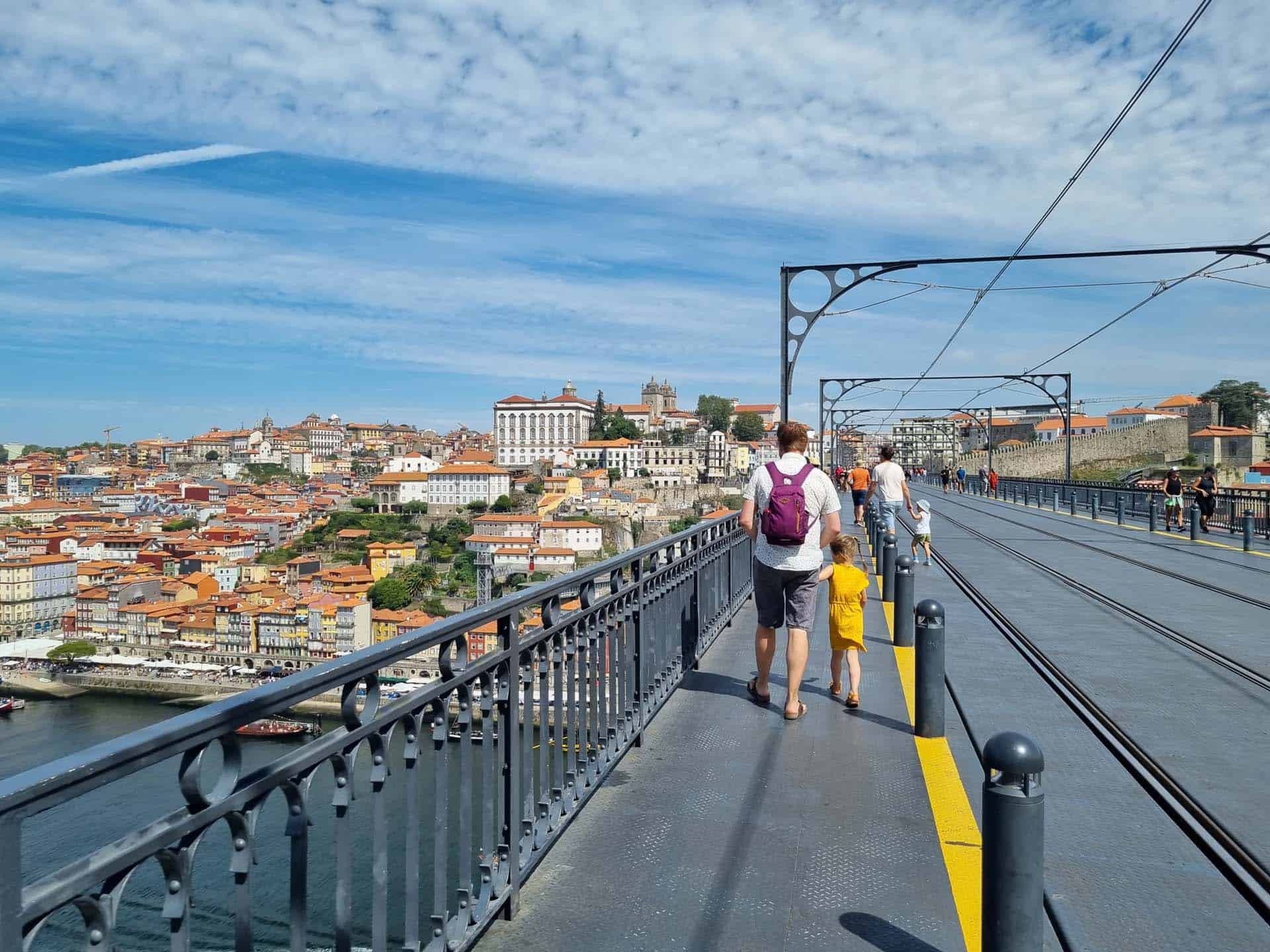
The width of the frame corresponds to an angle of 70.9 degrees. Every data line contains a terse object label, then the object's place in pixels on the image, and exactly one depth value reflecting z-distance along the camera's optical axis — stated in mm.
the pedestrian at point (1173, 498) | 22109
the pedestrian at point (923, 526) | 14344
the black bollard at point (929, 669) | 4918
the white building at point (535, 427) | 176500
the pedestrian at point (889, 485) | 13844
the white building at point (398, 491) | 147375
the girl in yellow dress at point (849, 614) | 5707
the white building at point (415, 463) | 169750
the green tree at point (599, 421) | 174000
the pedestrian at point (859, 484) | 19531
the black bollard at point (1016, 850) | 2432
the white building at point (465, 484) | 145625
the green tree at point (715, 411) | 193000
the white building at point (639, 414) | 189625
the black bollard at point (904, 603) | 7547
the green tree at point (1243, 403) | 102375
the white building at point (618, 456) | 158125
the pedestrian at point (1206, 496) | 20781
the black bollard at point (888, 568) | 10070
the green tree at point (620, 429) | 165750
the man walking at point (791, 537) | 5234
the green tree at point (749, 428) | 181125
